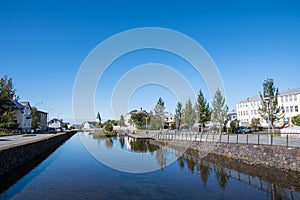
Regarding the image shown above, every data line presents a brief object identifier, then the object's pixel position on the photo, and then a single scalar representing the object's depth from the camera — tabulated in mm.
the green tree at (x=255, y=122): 52059
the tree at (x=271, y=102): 32412
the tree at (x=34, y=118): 65375
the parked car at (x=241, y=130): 43219
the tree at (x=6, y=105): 45428
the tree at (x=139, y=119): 84331
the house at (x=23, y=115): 58312
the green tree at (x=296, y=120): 40125
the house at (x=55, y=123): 126950
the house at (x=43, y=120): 88344
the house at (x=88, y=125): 157500
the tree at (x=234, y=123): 54438
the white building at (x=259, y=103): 54688
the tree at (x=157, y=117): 68688
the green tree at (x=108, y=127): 82438
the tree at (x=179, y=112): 66194
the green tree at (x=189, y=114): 56000
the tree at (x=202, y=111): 48781
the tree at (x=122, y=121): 118625
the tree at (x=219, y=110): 44375
